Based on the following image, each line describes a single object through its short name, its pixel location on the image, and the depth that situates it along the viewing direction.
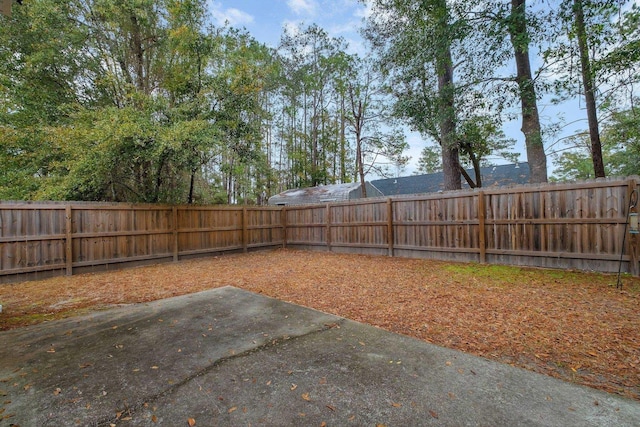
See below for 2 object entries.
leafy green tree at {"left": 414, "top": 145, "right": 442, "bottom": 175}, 23.38
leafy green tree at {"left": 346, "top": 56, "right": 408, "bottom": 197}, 15.03
